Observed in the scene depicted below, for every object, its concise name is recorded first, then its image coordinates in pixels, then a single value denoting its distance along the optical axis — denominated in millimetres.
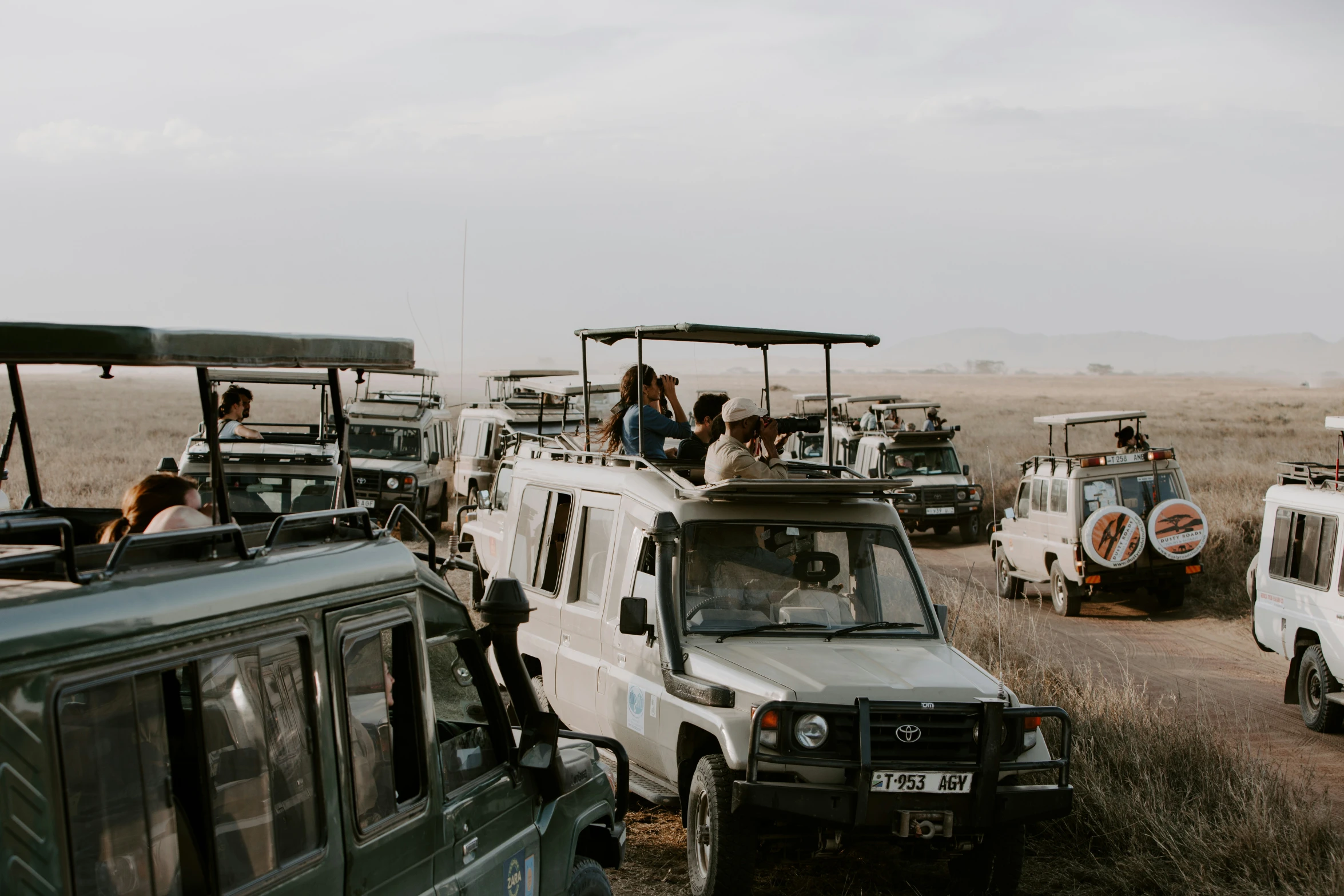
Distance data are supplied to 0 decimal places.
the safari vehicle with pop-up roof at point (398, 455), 21953
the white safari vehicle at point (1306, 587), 10711
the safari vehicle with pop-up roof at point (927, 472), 25422
